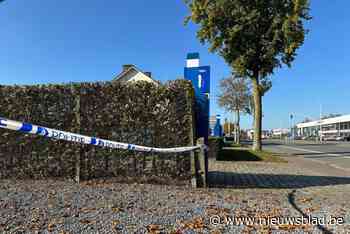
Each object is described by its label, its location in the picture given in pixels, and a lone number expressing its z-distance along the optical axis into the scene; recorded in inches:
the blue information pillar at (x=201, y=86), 311.6
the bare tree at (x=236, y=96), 1549.0
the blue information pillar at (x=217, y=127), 1208.0
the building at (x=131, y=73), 1269.7
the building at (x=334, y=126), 3666.3
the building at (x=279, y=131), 5250.0
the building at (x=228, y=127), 2848.9
